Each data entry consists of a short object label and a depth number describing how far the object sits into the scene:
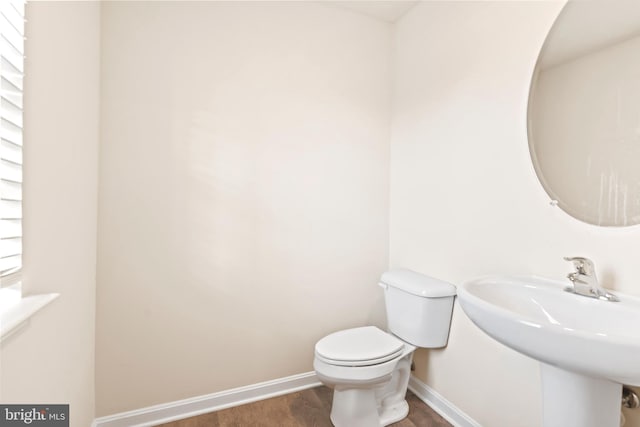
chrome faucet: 0.97
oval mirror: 0.98
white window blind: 0.75
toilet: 1.42
